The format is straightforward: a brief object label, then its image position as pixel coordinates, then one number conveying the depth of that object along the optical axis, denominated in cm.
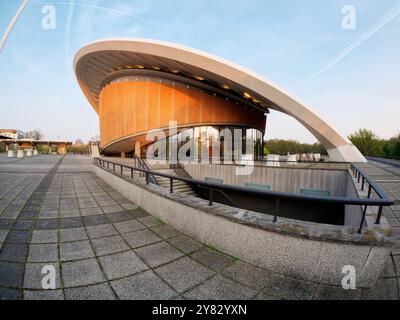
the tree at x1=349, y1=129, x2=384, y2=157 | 4325
